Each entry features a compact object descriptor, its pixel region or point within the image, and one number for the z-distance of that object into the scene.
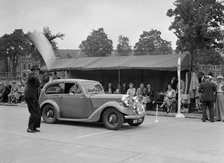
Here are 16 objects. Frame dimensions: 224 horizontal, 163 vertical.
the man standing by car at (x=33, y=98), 9.55
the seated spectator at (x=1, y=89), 23.41
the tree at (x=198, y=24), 18.28
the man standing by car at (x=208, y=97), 12.79
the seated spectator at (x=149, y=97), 17.51
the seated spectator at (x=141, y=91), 17.68
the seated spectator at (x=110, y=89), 19.30
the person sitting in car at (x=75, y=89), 11.44
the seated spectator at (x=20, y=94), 22.58
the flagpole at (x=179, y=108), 14.63
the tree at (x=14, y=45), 84.25
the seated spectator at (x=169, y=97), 16.09
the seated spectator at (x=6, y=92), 23.27
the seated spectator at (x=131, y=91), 17.41
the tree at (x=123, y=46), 90.08
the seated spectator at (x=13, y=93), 22.52
